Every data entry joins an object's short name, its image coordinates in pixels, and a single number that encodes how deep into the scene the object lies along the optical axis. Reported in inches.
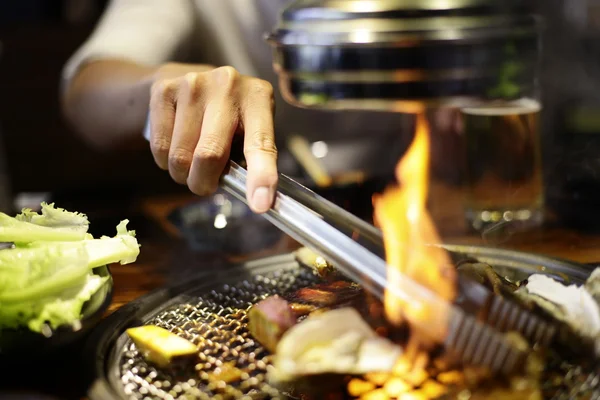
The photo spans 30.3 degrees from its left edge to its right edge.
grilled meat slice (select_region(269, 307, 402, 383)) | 18.9
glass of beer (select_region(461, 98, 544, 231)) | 28.6
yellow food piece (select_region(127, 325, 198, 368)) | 19.9
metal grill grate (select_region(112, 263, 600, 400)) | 19.3
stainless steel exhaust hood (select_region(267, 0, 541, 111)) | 18.3
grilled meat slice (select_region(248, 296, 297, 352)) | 20.5
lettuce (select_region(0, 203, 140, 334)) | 19.8
